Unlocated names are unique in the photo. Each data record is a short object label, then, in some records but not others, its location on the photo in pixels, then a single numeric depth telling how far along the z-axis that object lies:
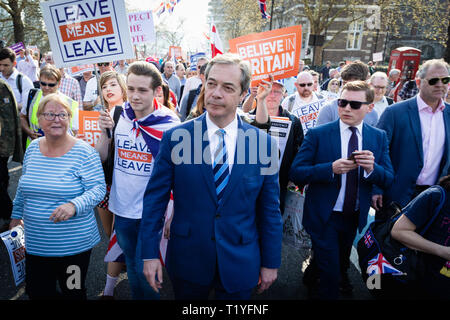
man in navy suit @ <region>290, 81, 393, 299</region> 2.90
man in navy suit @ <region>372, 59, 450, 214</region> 3.38
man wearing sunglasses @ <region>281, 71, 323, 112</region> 4.90
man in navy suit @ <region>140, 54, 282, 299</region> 1.97
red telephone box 19.23
